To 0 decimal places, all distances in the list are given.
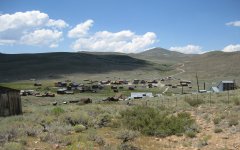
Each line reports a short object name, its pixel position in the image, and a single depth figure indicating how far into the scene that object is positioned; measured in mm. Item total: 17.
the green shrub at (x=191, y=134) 12223
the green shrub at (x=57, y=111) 17213
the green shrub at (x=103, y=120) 15341
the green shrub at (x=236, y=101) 18172
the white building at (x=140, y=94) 46736
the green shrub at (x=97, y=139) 11030
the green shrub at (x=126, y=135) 12139
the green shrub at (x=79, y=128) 13364
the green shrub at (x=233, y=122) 13070
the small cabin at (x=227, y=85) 48349
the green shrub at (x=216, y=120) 13880
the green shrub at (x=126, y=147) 9840
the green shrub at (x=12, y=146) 9133
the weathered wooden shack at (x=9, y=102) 19519
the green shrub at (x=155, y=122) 13002
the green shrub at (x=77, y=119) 14950
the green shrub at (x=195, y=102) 20635
